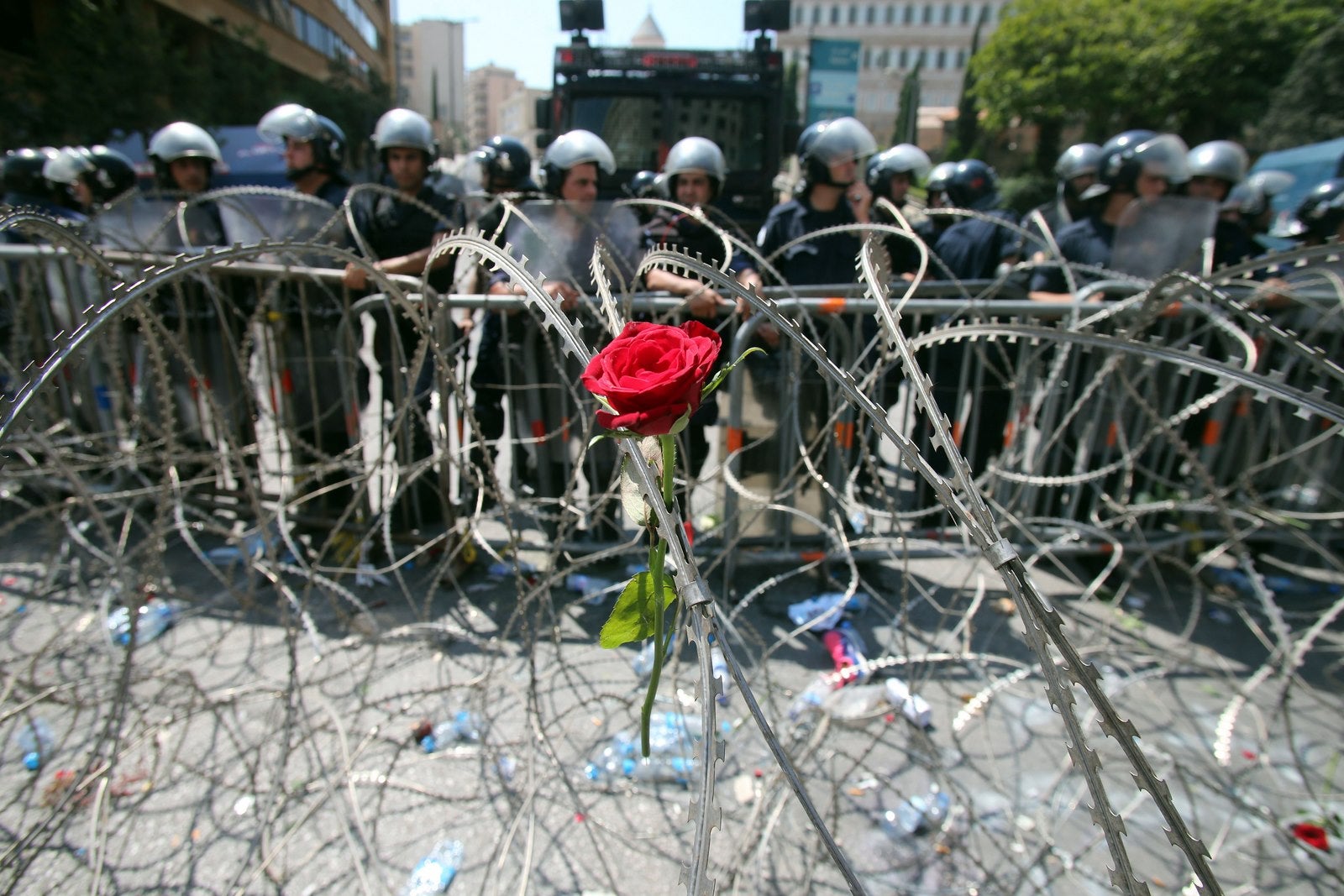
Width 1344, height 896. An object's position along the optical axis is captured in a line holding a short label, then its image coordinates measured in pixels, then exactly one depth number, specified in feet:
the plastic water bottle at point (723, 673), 9.25
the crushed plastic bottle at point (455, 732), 8.32
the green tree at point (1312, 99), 75.56
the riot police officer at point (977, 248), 13.55
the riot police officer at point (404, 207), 12.69
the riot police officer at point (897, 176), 16.64
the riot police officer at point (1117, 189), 12.87
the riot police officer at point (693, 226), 10.90
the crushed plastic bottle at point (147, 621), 10.05
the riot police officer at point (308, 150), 13.48
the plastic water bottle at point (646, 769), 7.84
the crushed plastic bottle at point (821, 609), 10.76
